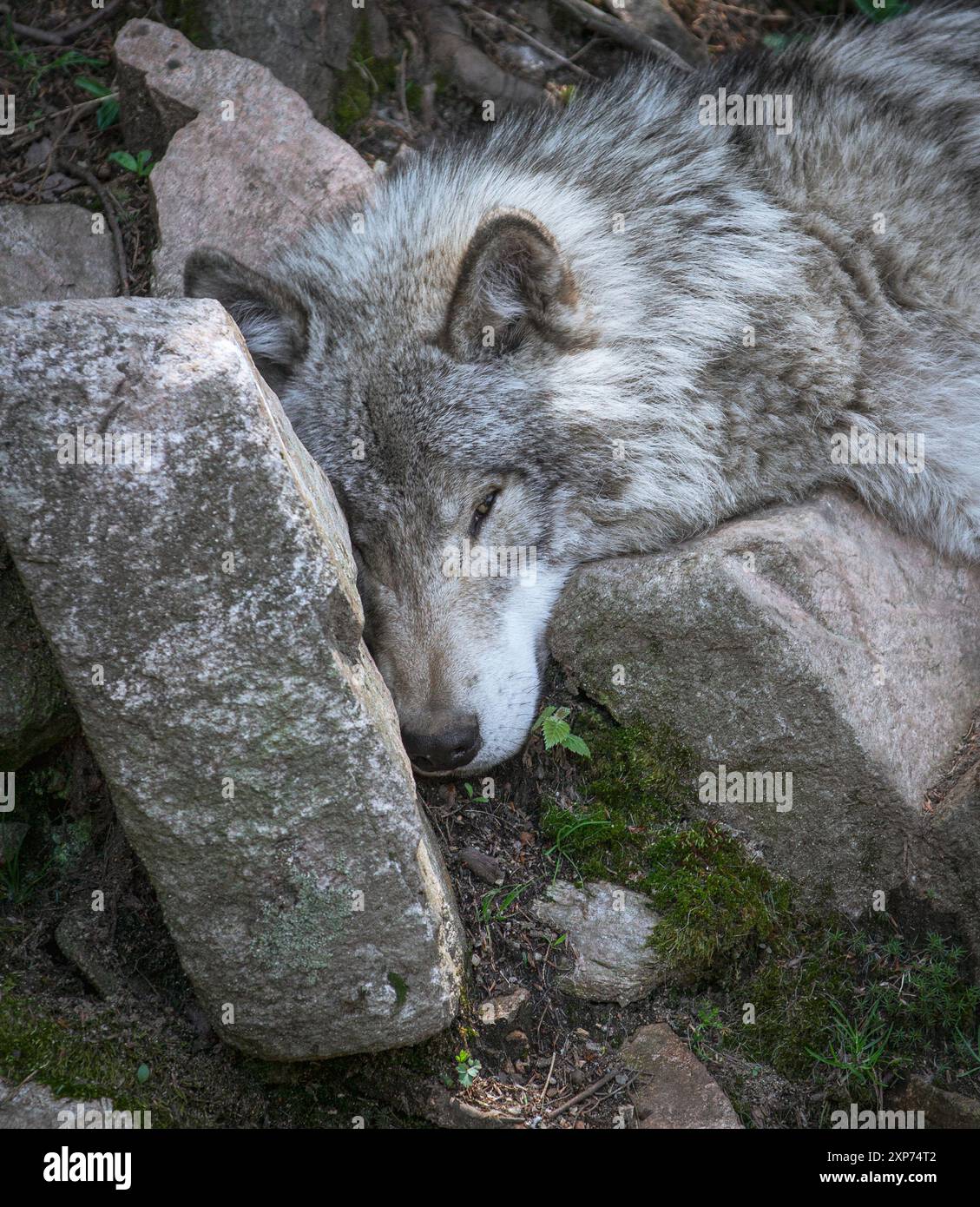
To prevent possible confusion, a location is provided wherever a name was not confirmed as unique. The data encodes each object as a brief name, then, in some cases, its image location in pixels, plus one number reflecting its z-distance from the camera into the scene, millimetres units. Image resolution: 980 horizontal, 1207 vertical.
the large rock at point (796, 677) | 3928
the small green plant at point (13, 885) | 3768
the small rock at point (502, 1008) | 3625
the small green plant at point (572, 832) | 4004
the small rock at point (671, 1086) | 3410
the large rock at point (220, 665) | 2916
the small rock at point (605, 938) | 3721
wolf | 4211
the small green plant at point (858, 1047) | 3670
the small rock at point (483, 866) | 3945
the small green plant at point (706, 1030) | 3662
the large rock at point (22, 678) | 3580
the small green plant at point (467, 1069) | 3498
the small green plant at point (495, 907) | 3852
